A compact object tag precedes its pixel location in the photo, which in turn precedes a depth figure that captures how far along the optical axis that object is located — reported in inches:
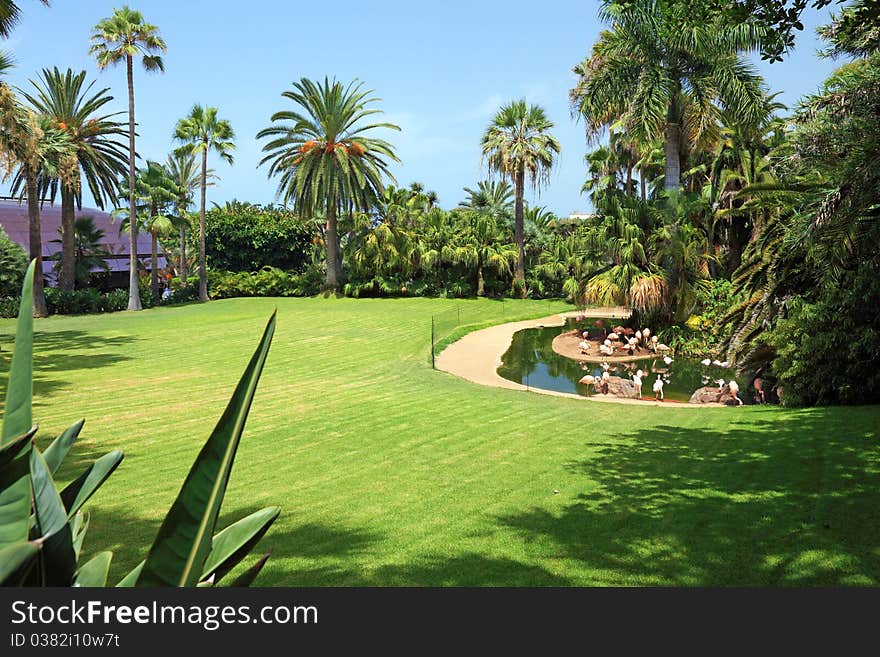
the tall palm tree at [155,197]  1486.5
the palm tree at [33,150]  719.7
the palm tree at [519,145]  1512.1
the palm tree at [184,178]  1973.9
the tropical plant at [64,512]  46.9
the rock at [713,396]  591.5
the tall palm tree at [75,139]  1332.4
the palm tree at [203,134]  1539.1
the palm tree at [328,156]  1519.4
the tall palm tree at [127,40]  1285.7
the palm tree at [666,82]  845.1
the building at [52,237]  1567.4
